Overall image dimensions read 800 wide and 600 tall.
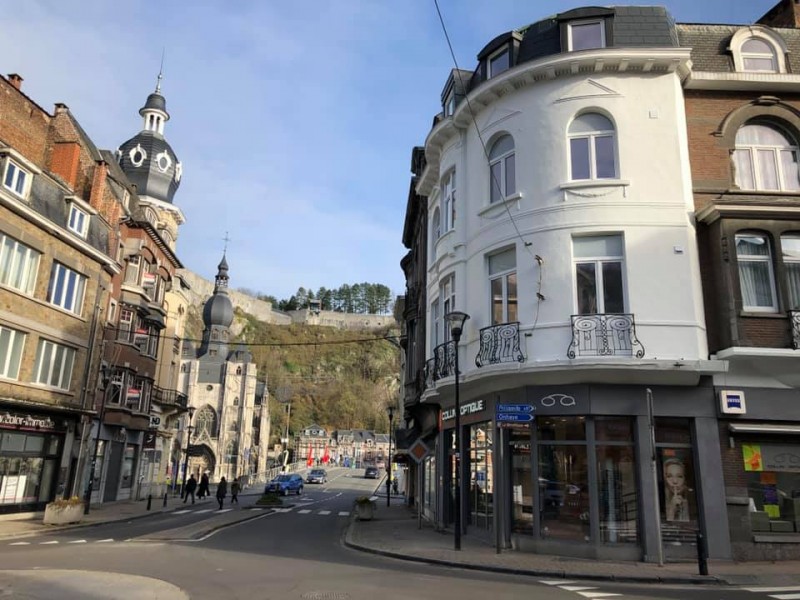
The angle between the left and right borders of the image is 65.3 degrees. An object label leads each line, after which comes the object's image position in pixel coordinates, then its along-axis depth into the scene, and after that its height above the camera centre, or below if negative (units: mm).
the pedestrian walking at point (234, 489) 35750 -1821
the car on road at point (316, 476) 73931 -1973
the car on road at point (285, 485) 42688 -1868
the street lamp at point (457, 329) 14531 +3104
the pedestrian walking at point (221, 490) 33688 -1808
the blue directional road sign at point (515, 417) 13547 +1001
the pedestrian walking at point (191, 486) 35781 -1709
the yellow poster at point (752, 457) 13867 +317
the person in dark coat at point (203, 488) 40000 -2020
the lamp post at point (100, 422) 24484 +1295
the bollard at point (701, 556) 11415 -1521
